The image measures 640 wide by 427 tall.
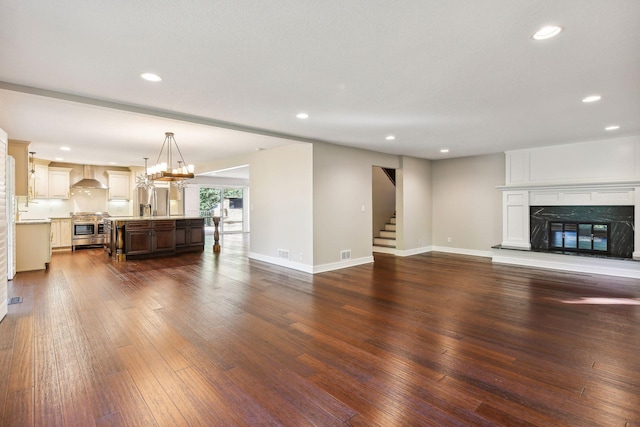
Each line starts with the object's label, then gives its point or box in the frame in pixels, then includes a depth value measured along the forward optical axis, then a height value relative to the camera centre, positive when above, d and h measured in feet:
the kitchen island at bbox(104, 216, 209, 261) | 24.06 -2.03
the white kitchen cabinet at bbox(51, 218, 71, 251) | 28.50 -2.01
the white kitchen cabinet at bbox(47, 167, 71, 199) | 28.91 +2.68
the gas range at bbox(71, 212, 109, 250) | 29.40 -1.69
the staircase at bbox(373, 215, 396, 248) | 28.07 -2.37
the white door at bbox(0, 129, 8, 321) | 11.32 -0.38
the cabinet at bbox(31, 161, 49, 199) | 27.86 +2.80
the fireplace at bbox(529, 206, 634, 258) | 19.45 -1.28
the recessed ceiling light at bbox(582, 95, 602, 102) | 11.87 +4.29
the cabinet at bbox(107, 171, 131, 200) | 32.14 +2.73
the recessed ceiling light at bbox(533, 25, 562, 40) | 7.26 +4.19
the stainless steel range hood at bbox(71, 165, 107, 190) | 30.50 +3.00
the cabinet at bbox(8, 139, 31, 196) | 18.70 +2.96
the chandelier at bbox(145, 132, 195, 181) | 18.45 +2.38
